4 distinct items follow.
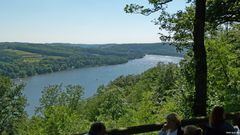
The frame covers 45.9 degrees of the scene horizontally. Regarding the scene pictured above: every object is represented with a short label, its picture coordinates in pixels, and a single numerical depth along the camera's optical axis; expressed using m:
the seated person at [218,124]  4.88
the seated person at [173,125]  4.82
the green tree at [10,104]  50.37
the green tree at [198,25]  7.31
